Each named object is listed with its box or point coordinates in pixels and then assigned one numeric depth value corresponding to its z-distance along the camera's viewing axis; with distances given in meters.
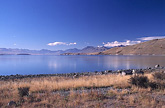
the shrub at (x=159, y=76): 10.83
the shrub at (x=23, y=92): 7.08
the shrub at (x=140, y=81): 8.54
